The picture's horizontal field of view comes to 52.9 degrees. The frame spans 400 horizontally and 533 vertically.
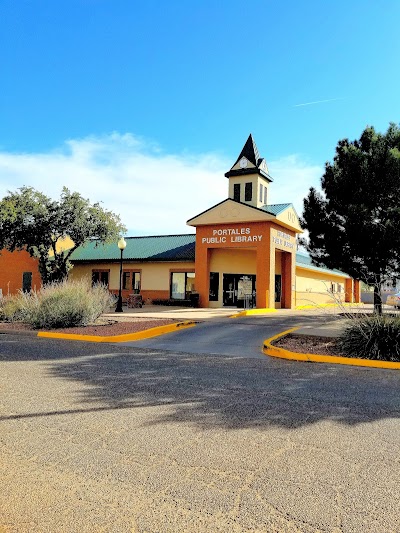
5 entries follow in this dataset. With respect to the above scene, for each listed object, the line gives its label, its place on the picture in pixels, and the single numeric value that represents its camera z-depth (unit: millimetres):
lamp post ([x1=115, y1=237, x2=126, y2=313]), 21853
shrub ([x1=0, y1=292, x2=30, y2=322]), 16439
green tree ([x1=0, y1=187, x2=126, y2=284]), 27406
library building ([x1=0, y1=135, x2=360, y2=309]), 25375
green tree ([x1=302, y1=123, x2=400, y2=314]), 17719
